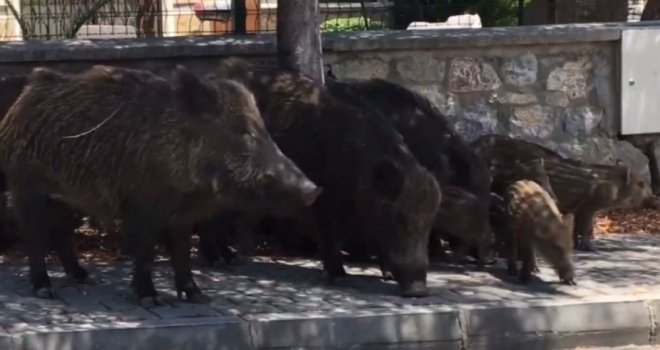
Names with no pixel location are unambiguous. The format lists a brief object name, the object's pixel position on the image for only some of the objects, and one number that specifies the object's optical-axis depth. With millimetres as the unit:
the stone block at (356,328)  7145
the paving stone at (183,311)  7285
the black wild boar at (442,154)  8438
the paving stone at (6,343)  6754
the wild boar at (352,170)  7840
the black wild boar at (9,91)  8188
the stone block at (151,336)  6848
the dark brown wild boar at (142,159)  7324
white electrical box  10836
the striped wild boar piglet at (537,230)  8102
